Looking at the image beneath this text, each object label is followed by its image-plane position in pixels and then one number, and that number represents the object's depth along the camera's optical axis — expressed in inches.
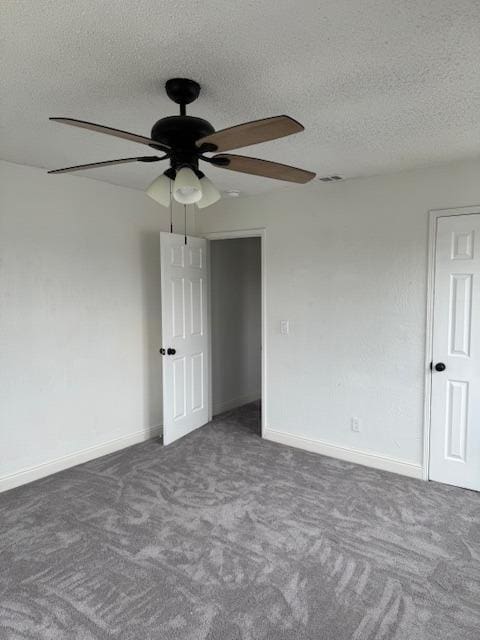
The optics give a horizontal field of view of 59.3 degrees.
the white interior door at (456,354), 120.0
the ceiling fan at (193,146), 58.5
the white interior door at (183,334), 156.3
